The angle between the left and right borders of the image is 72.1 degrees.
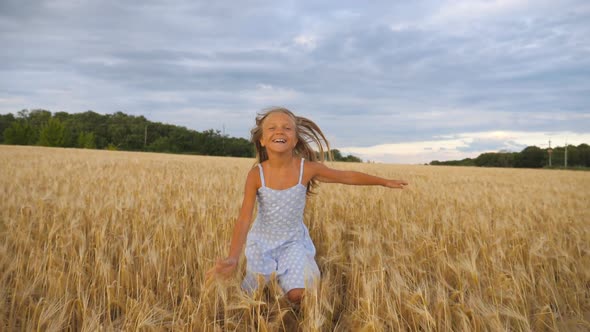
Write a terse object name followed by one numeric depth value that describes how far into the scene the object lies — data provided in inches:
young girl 93.0
